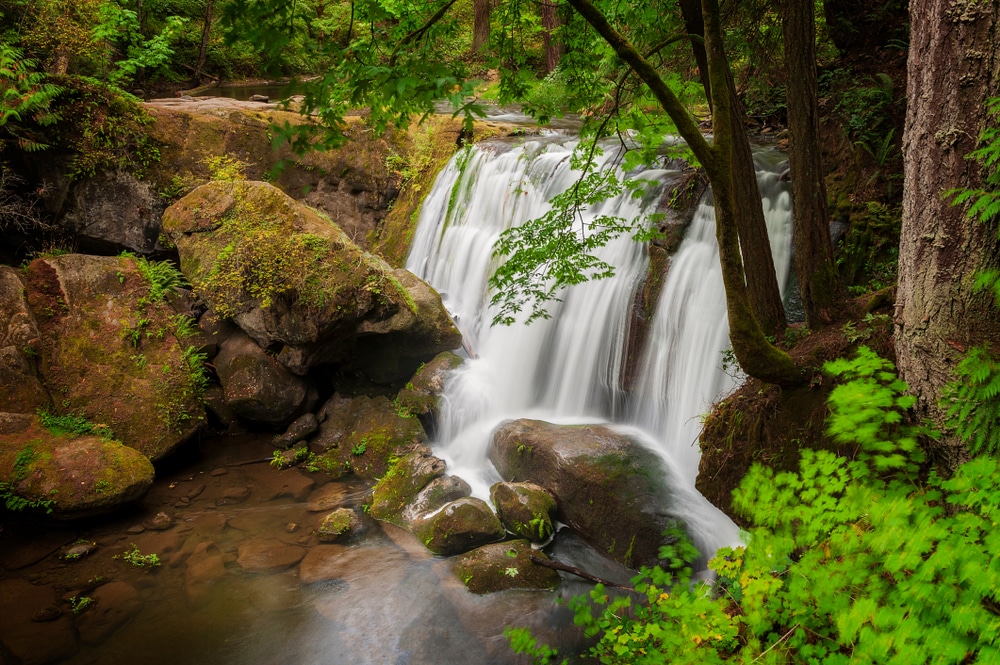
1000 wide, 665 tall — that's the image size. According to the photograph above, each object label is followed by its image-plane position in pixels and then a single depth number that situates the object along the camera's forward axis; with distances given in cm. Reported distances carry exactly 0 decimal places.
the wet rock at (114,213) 834
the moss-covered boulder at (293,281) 705
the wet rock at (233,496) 627
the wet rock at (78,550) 532
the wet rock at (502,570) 493
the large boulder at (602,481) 495
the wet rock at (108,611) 457
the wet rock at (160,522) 580
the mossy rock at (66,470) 548
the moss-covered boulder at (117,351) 668
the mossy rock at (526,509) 536
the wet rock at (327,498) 619
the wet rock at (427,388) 748
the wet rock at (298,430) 730
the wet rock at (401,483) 600
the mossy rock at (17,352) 623
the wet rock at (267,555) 531
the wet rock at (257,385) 730
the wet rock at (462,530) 535
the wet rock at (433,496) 587
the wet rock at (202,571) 498
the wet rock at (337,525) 570
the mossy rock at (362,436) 695
